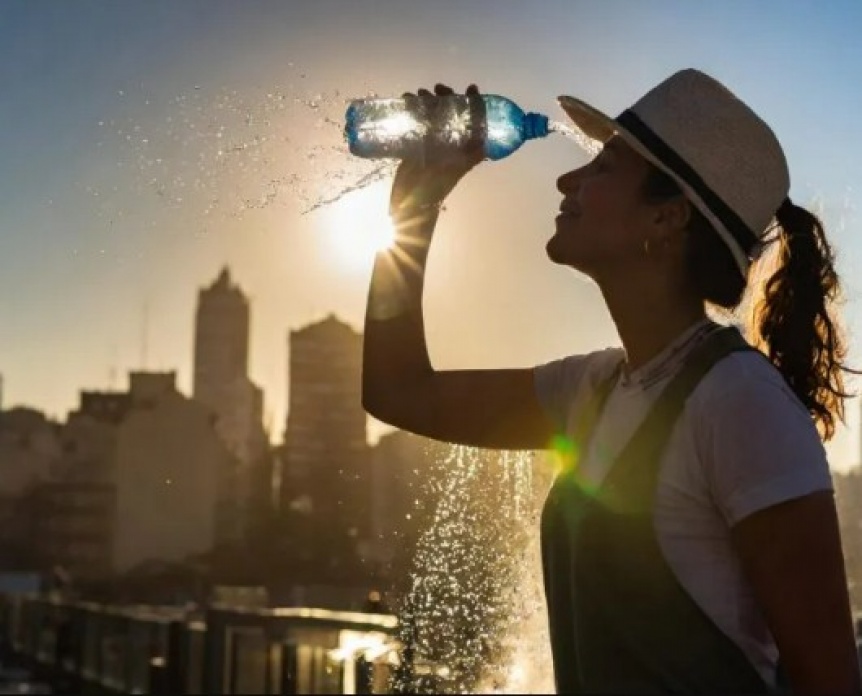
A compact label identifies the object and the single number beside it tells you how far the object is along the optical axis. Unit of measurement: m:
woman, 1.55
